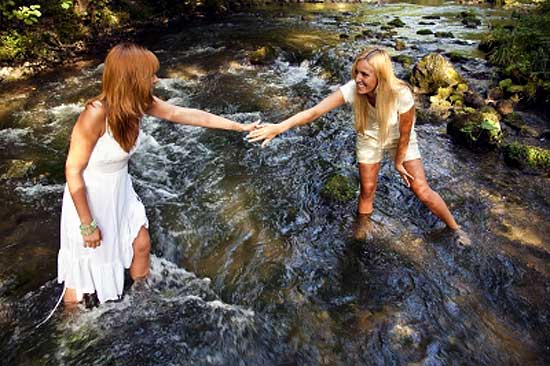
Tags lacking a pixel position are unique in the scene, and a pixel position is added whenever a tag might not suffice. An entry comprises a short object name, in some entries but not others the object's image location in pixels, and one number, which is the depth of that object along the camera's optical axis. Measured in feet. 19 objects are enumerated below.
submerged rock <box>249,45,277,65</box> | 43.52
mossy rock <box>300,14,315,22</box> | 66.03
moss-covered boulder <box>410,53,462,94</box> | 35.55
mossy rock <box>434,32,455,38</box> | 53.78
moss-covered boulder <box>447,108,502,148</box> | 25.91
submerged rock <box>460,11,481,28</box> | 59.93
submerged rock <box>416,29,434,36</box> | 55.52
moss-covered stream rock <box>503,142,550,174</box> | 23.67
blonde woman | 14.34
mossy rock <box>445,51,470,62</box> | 44.04
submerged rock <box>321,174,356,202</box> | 21.36
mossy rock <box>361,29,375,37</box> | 55.52
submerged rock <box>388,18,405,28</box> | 61.16
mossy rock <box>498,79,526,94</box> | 33.65
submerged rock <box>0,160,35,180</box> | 23.34
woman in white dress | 10.28
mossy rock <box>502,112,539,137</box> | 28.50
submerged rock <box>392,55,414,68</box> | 42.97
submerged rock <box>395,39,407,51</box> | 48.98
